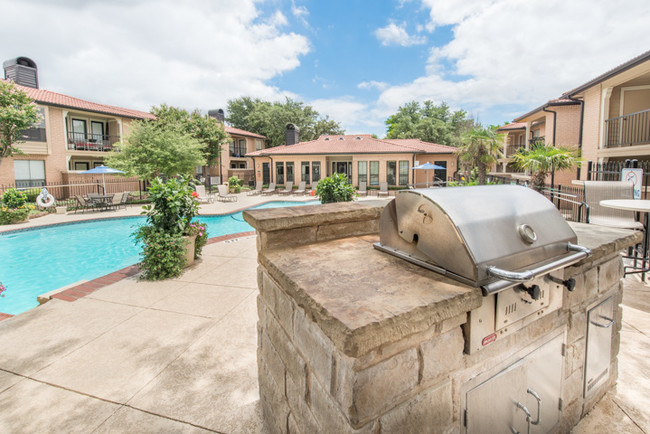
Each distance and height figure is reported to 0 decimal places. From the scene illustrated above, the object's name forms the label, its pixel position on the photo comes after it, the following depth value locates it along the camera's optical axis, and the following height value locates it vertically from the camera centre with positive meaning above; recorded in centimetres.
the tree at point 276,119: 4142 +881
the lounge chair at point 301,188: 2473 -26
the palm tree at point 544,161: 1019 +65
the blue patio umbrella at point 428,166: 2245 +120
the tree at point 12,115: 1567 +359
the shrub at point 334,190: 856 -15
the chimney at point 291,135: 3378 +519
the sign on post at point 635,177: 658 +8
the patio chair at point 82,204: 1614 -84
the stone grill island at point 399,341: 109 -69
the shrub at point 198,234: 616 -96
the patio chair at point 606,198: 552 -30
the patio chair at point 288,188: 2562 -25
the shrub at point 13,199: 1347 -46
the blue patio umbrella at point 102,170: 1803 +95
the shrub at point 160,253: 545 -113
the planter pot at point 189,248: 596 -117
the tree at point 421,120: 4203 +911
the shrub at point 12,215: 1297 -108
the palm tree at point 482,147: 1833 +205
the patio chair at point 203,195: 2022 -64
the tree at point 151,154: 1988 +208
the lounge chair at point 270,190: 2535 -39
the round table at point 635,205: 390 -31
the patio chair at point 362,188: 2401 -34
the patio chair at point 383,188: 2277 -30
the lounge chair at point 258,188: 2581 -23
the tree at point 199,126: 2492 +482
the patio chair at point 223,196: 2097 -69
